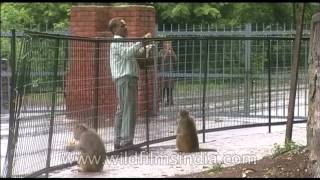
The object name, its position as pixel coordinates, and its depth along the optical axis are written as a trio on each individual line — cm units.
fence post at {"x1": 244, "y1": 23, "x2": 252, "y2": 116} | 1949
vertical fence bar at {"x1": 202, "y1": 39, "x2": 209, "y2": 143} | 1692
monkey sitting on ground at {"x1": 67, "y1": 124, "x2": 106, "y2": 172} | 1226
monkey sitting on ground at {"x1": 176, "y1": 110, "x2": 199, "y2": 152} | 1469
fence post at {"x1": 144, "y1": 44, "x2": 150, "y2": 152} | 1507
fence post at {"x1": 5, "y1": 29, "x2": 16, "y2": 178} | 1061
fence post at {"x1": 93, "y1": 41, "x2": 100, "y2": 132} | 1351
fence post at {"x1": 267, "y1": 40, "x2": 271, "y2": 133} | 1864
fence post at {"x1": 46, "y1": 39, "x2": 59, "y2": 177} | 1174
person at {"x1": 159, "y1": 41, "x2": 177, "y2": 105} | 1554
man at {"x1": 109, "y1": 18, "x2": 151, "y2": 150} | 1431
